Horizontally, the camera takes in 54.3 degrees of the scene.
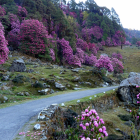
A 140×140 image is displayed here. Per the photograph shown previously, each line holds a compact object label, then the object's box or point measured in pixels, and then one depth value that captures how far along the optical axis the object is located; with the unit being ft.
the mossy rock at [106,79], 70.06
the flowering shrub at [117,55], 165.11
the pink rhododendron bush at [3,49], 45.57
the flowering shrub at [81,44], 150.41
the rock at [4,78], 49.07
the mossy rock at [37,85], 48.68
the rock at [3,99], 34.08
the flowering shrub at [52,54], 104.69
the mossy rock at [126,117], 32.73
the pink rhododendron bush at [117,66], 103.11
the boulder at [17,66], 63.31
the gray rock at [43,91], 45.51
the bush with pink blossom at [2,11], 104.65
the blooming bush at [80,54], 127.87
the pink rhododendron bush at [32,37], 91.86
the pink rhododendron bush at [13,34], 99.55
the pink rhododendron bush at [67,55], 116.33
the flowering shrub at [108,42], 211.10
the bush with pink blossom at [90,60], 136.98
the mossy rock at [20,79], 48.71
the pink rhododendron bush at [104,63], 80.97
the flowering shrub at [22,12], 118.56
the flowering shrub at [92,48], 163.02
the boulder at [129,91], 43.94
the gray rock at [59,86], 52.21
